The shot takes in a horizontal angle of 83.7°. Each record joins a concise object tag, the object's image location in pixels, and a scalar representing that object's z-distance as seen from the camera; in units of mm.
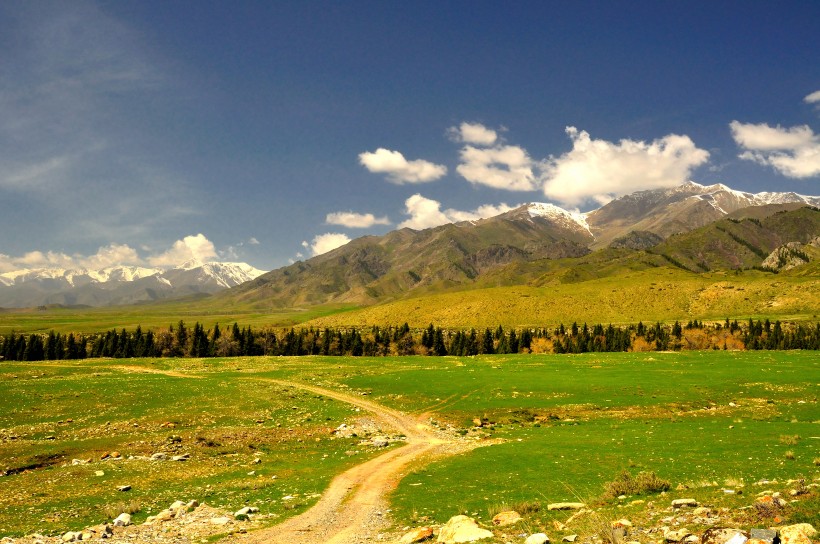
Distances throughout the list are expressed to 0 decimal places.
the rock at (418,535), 16469
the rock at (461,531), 15413
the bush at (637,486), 18453
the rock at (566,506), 17675
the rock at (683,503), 14742
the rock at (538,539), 13672
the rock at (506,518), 17108
